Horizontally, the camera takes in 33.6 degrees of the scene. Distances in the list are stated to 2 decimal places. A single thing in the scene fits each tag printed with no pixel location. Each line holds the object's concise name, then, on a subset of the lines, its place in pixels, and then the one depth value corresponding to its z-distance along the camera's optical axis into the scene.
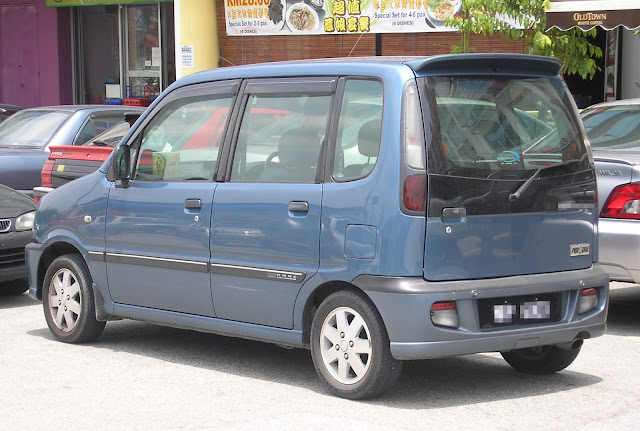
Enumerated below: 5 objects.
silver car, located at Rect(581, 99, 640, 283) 7.70
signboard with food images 17.77
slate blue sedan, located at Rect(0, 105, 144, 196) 12.62
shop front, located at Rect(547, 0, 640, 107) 17.34
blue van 5.69
